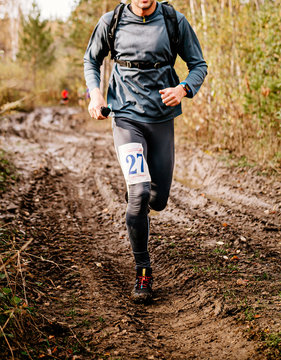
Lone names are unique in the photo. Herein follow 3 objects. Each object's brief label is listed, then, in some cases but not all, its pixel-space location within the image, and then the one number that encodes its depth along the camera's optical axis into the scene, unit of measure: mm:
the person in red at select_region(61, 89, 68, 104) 48062
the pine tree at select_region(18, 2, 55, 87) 49719
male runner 5250
